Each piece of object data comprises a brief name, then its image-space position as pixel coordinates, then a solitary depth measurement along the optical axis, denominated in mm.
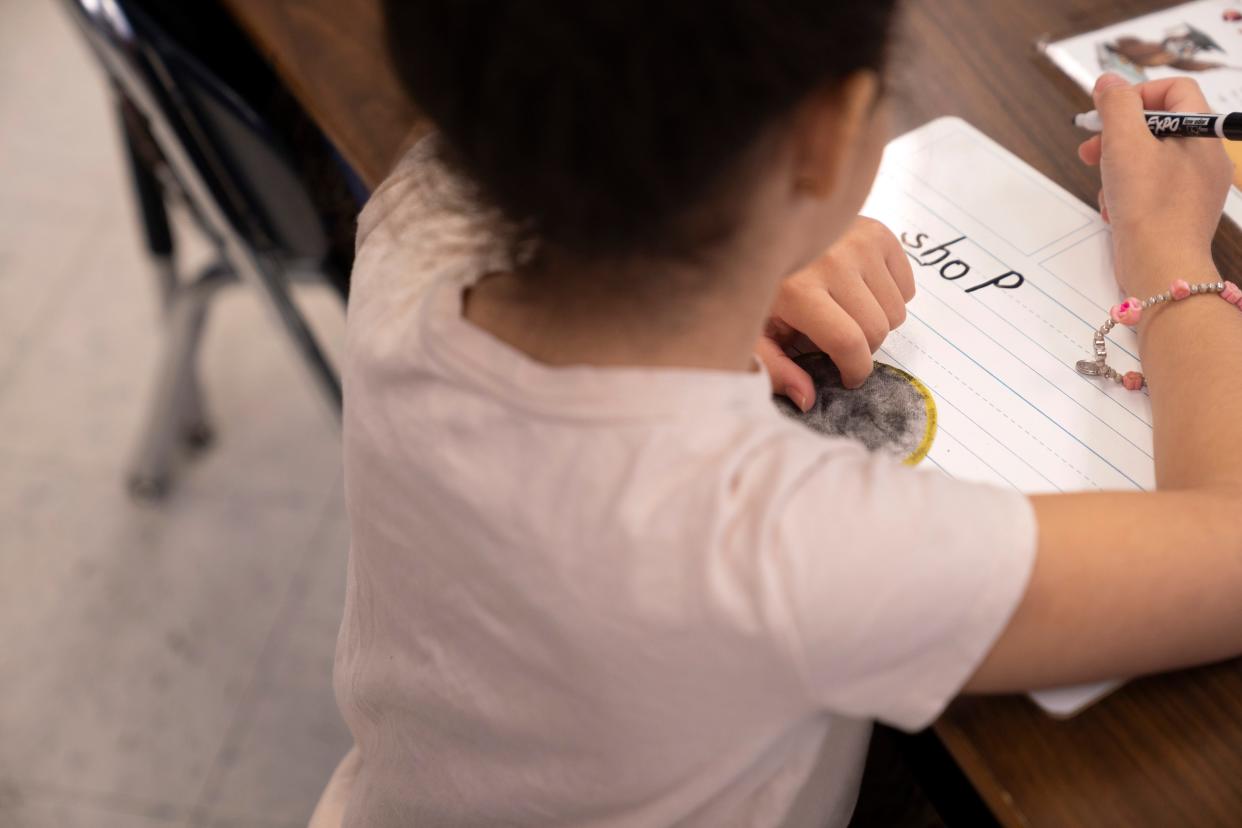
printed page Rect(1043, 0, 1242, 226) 703
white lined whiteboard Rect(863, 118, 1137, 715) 513
